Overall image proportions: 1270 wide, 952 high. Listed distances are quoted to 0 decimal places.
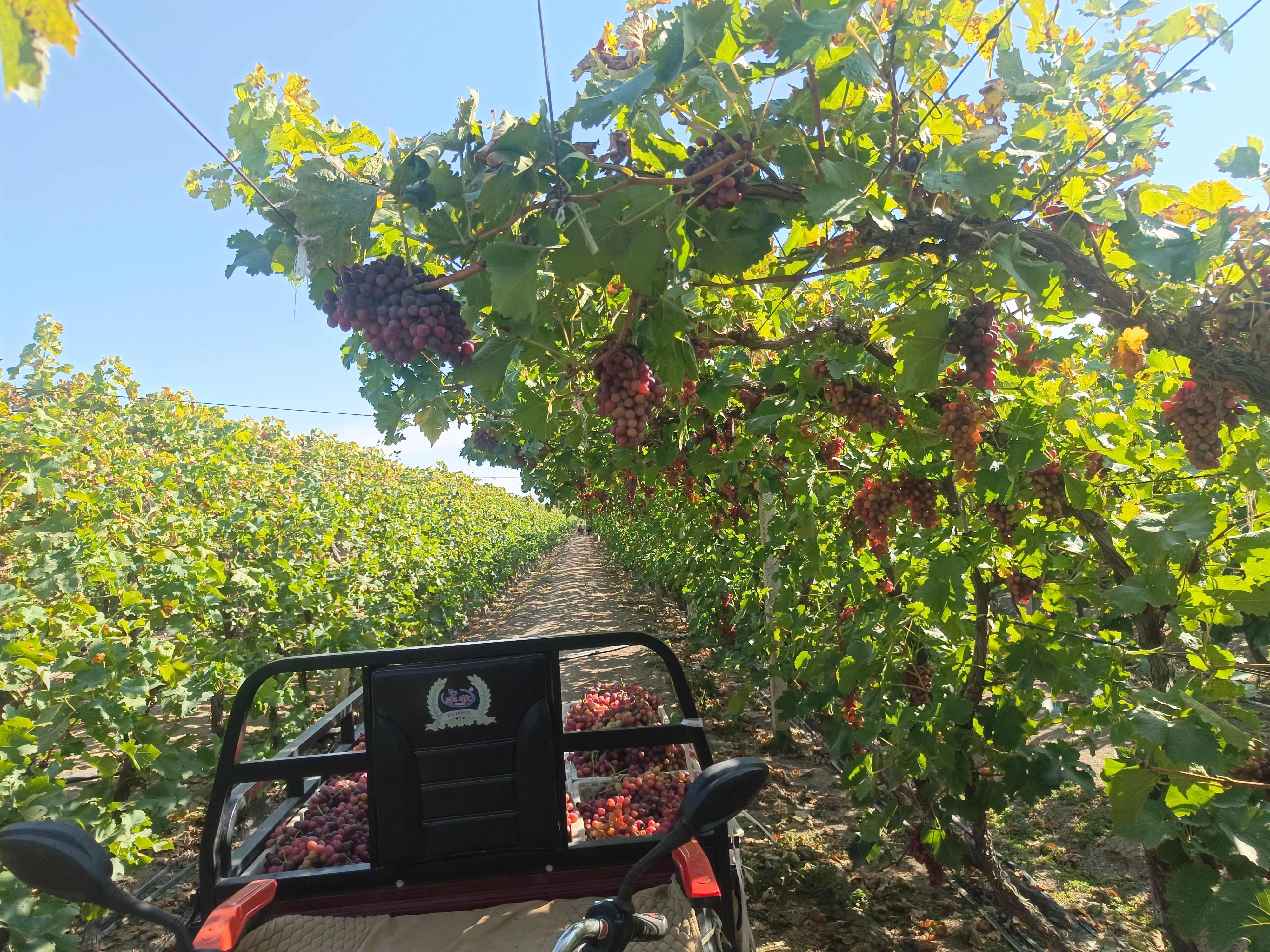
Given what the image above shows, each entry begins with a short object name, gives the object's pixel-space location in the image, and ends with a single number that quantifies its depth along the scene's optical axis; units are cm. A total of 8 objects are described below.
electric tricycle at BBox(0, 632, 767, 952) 192
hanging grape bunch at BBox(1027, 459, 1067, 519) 241
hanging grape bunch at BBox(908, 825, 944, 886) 326
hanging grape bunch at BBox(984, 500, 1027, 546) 260
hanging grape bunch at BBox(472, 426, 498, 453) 620
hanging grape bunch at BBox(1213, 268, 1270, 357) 154
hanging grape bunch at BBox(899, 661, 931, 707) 330
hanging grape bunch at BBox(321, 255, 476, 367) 173
